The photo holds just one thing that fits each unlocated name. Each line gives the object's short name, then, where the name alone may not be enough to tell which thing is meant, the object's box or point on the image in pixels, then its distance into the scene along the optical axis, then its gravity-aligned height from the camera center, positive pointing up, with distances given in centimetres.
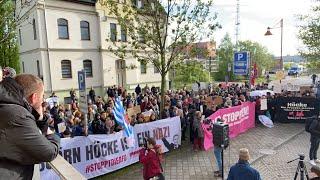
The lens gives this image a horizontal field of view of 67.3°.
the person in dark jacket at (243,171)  445 -187
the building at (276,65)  6506 +140
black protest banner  1287 -211
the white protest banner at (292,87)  1721 -128
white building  1891 +241
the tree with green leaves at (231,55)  4426 +326
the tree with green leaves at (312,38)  2006 +263
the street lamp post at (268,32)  2124 +338
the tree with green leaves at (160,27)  966 +187
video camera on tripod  586 -241
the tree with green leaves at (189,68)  1029 +20
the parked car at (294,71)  5396 -37
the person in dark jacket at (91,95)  1701 -145
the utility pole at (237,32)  4349 +707
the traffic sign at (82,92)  709 -51
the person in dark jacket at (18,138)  148 -38
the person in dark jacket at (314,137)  771 -222
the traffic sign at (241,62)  1222 +45
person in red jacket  556 -200
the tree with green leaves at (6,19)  712 +177
